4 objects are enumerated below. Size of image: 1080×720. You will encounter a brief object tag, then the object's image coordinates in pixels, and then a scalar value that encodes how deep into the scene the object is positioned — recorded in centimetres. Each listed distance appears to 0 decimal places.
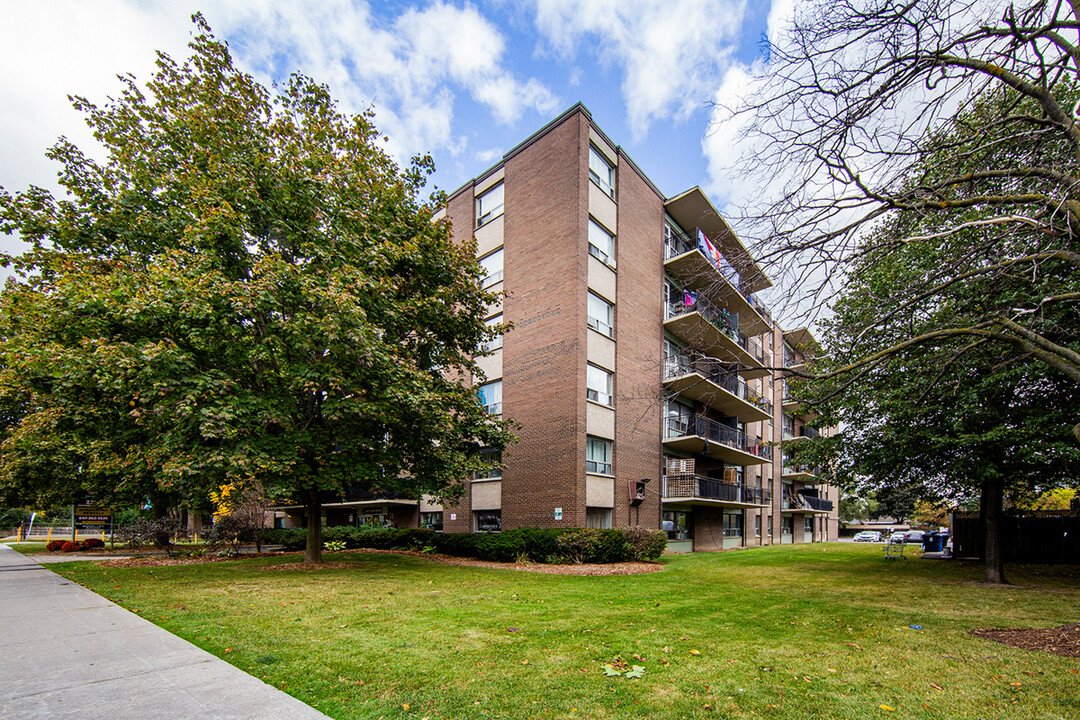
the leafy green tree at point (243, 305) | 1188
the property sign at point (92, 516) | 2642
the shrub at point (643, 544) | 1927
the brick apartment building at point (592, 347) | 2072
